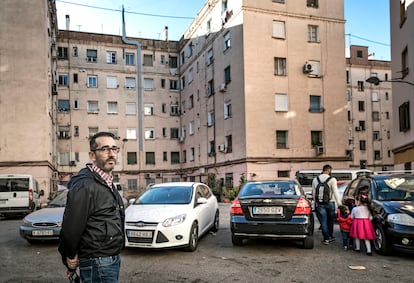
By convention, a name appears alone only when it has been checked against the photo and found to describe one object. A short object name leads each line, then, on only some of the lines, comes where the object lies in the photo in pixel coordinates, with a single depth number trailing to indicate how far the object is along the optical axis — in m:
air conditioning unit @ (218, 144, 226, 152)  29.55
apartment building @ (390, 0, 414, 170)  18.00
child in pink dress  7.66
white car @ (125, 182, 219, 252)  7.78
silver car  9.15
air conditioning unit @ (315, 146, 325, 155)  27.47
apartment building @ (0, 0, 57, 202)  24.56
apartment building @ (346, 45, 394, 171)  48.22
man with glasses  2.88
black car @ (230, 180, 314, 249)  7.86
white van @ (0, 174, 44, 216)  16.89
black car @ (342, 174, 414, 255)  6.99
